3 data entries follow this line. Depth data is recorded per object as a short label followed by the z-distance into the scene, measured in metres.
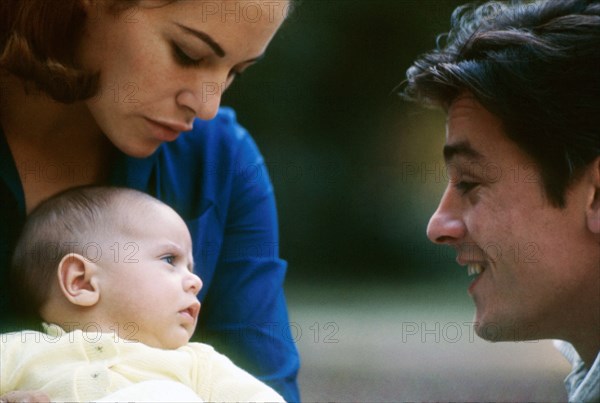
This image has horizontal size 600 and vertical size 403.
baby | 2.93
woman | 2.97
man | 3.03
